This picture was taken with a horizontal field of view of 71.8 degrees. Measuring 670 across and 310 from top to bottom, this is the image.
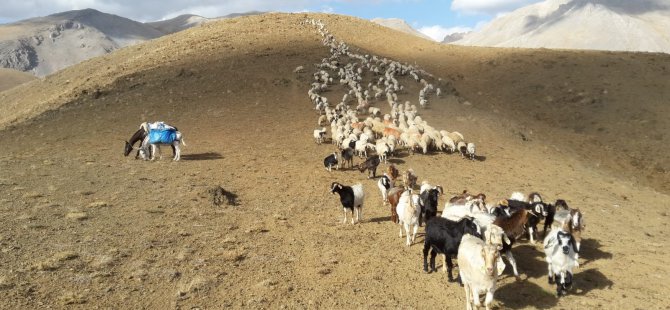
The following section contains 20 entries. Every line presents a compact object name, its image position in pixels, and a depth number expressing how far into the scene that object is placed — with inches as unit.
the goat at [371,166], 741.3
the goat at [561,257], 377.7
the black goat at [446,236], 390.0
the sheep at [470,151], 858.1
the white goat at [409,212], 480.1
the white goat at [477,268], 321.1
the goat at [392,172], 701.2
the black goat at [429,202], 518.0
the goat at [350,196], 537.3
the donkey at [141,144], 797.9
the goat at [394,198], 542.9
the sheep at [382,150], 829.2
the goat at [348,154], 802.2
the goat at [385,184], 620.4
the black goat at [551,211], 499.2
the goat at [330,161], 770.2
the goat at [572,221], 460.4
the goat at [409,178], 657.0
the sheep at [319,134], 936.1
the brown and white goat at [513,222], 433.7
